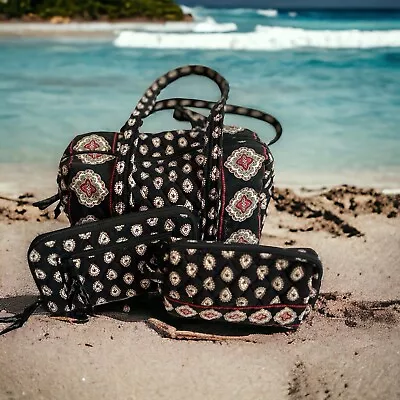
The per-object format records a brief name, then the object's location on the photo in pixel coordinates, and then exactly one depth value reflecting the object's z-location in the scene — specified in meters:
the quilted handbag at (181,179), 1.59
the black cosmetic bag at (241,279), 1.47
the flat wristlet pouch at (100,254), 1.53
